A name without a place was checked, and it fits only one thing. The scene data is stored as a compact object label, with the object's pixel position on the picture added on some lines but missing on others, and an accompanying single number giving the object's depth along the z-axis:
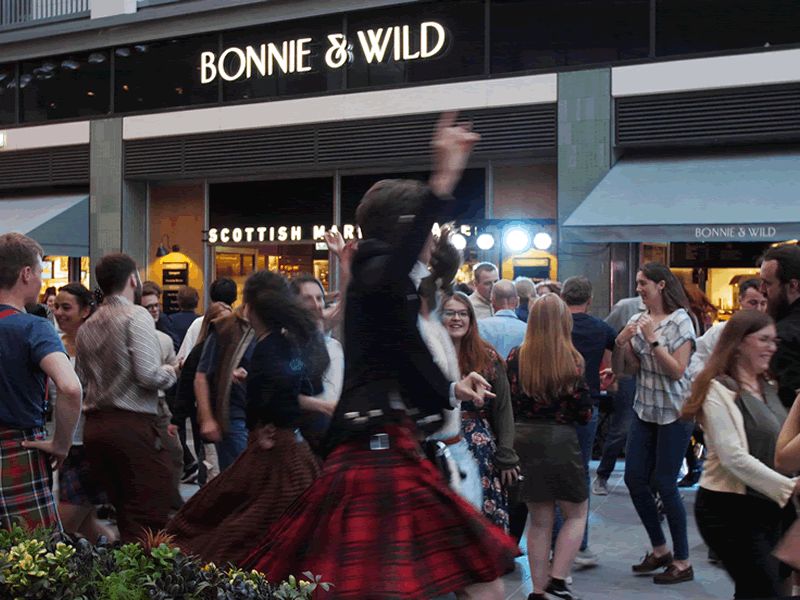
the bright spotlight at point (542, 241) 16.31
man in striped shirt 5.92
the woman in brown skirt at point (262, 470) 5.14
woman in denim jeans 7.06
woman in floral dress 6.36
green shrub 2.84
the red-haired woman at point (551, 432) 6.32
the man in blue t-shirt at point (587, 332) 8.01
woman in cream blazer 4.54
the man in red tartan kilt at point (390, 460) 3.21
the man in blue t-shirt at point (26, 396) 4.52
